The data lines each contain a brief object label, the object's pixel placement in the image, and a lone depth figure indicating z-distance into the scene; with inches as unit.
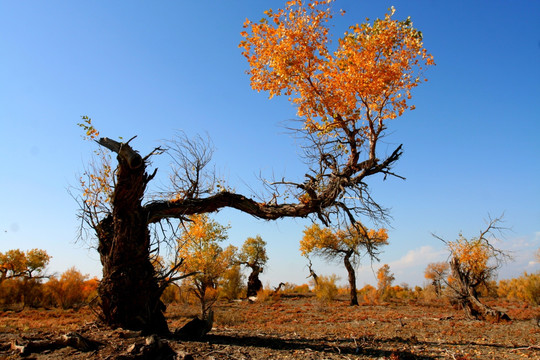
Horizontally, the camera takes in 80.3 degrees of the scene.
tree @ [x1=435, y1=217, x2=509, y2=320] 626.5
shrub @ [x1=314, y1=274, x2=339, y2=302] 1011.9
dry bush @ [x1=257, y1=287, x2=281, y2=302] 1050.1
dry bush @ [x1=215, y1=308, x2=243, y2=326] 528.4
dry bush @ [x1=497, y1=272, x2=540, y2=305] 933.2
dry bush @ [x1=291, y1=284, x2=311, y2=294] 1673.7
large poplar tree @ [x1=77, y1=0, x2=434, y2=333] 269.1
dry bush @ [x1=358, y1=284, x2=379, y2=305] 1046.9
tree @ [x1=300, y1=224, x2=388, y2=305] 1055.6
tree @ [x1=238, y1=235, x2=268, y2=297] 1209.6
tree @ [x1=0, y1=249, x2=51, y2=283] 1074.4
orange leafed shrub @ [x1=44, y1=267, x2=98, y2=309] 823.7
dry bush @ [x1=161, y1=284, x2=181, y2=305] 1039.0
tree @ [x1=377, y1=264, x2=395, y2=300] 1150.3
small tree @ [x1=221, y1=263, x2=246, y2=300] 1159.6
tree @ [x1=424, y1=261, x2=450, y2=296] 1244.0
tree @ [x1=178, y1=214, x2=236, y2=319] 664.4
